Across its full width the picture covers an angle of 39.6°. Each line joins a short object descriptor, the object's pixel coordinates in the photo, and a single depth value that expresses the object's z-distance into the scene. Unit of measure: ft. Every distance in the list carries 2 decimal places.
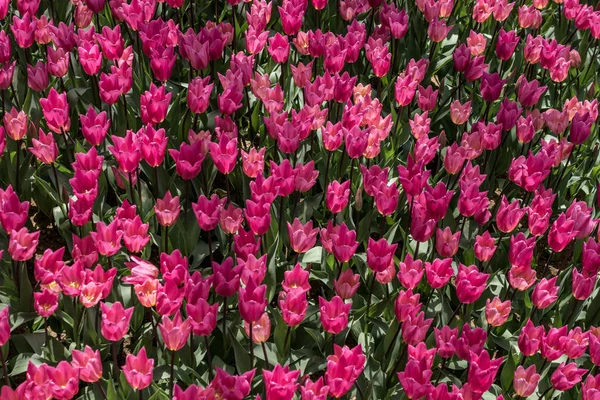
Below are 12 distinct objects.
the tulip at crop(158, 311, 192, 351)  8.06
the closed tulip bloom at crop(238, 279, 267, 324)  8.23
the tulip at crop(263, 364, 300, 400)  7.53
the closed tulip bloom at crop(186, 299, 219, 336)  8.09
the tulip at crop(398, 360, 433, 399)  7.84
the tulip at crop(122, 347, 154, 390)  7.68
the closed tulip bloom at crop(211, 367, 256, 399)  7.64
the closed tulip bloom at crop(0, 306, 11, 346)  7.80
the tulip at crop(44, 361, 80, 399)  7.45
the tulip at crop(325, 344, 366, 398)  7.79
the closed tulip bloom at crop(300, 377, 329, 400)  7.66
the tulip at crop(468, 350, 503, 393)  7.91
